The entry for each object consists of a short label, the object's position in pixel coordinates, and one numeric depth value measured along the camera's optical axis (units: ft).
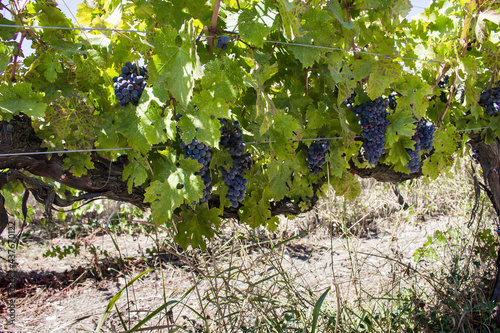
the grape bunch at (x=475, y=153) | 9.03
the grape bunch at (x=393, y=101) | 6.54
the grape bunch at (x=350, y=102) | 6.24
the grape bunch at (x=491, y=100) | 7.54
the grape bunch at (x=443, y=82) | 7.63
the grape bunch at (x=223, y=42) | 4.29
